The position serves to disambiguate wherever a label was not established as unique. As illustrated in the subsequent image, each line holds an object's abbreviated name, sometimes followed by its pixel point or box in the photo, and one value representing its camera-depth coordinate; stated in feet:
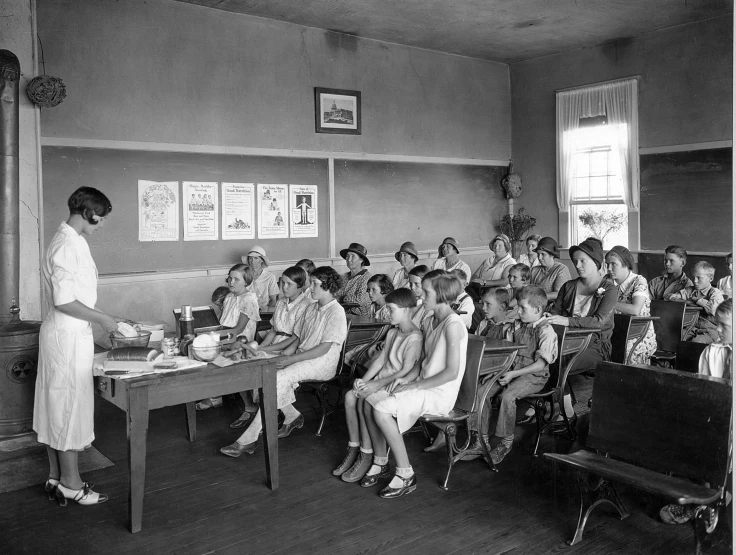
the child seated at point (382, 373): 13.12
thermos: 13.19
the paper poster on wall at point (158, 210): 24.32
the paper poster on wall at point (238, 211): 26.48
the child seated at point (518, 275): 21.04
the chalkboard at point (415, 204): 30.35
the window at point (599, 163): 31.24
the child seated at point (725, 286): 21.06
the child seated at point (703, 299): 19.58
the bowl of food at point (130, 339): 12.29
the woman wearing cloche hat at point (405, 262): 24.95
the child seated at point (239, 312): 17.79
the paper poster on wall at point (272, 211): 27.43
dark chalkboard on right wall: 28.22
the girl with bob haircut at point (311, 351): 14.61
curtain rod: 30.76
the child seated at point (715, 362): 10.52
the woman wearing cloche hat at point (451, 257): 26.00
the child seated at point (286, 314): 16.35
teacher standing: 11.54
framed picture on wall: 28.96
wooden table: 10.78
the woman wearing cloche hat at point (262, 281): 23.84
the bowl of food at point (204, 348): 11.80
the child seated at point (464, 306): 17.29
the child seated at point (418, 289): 16.55
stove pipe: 14.42
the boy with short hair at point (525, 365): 13.91
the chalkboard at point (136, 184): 22.45
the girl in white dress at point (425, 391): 12.32
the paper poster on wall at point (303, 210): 28.35
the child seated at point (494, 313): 15.42
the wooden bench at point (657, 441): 9.10
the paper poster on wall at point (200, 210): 25.46
